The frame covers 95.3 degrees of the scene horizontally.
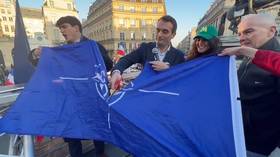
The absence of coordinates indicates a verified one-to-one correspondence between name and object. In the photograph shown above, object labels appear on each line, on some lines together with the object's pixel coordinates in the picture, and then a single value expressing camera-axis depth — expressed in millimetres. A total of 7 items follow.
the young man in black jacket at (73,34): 1460
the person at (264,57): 819
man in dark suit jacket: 1302
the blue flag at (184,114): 828
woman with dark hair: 1238
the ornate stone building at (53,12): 29467
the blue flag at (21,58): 2120
